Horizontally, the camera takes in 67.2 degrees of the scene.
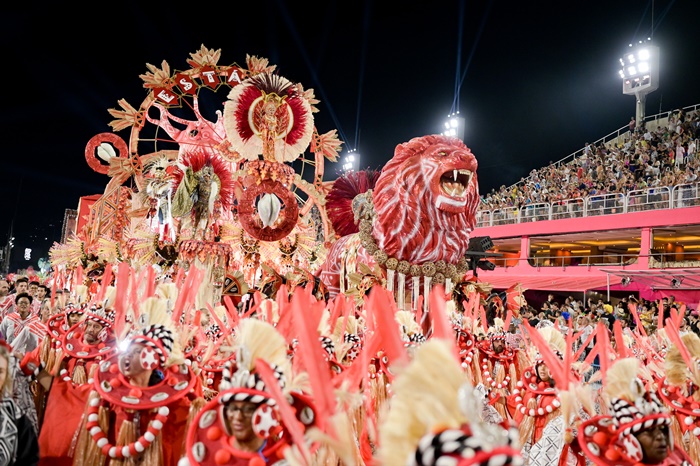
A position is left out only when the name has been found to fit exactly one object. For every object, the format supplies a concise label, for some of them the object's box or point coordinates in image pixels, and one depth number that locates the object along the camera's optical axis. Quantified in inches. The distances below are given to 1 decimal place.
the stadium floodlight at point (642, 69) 740.0
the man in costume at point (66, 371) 120.2
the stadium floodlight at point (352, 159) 1014.1
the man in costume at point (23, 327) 165.8
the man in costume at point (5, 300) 208.8
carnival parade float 299.7
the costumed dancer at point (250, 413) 71.4
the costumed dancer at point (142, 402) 96.4
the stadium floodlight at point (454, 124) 919.7
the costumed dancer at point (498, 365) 183.2
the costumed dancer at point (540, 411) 109.0
